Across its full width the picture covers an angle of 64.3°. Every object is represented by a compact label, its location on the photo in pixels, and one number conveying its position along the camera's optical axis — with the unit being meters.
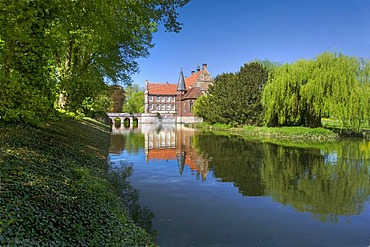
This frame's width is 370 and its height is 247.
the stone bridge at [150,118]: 70.80
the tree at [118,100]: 74.15
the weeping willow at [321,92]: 25.00
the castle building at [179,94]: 65.75
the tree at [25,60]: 6.42
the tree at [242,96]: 36.29
